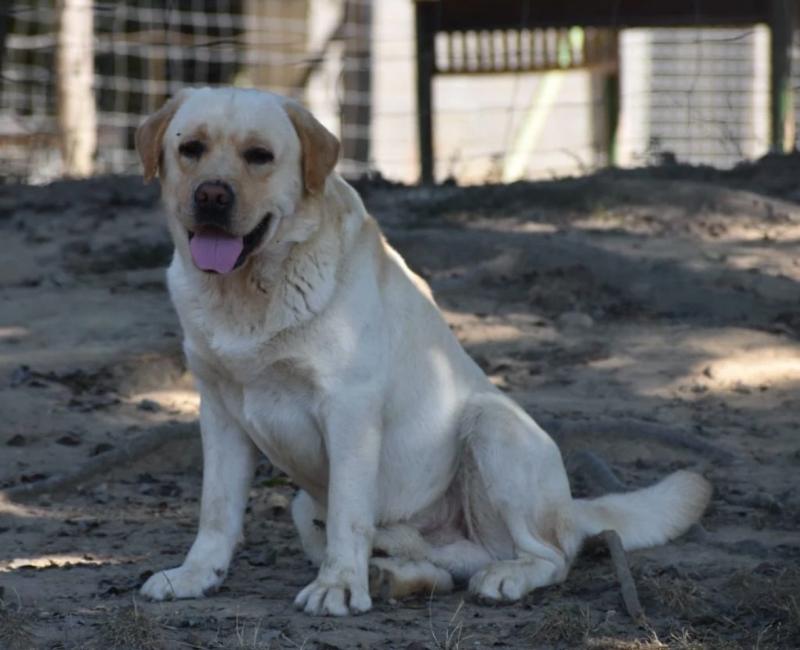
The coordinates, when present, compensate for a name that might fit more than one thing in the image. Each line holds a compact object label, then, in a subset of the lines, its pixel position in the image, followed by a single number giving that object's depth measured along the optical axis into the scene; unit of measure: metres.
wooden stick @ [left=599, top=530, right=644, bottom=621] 7.62
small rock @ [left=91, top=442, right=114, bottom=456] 11.20
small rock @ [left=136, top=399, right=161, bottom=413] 12.20
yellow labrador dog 7.96
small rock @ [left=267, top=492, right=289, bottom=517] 10.35
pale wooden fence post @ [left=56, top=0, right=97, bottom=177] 23.19
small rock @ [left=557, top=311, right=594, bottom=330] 14.11
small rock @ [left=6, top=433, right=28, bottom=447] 11.31
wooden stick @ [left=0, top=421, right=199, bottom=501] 10.30
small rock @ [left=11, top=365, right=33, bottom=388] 12.32
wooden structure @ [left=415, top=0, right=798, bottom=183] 19.44
